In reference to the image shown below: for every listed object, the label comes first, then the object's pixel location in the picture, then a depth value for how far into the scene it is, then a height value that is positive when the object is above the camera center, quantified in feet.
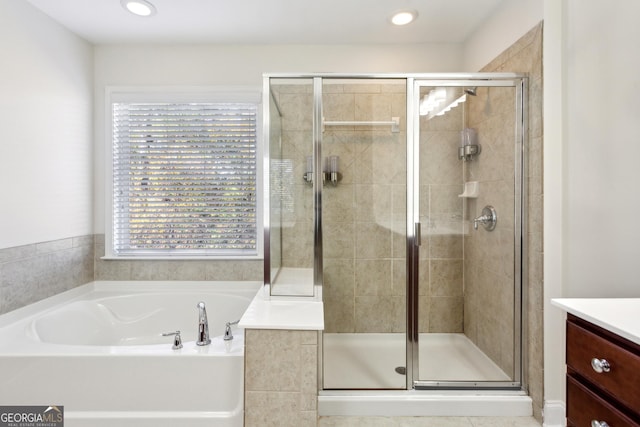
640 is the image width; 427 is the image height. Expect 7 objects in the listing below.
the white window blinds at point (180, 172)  8.21 +1.04
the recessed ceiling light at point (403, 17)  6.76 +4.23
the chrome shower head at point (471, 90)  6.09 +2.33
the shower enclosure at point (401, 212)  5.98 +0.01
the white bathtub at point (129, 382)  4.91 -2.63
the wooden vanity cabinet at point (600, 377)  2.79 -1.57
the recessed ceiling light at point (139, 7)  6.34 +4.17
